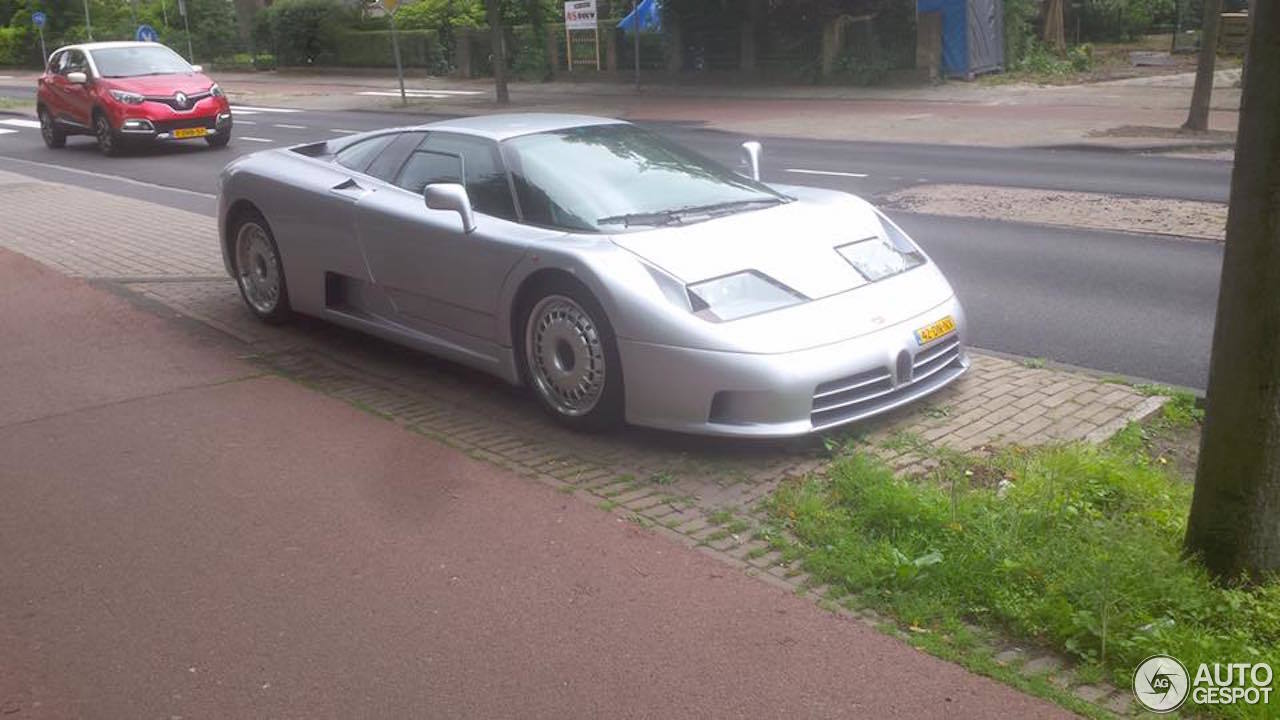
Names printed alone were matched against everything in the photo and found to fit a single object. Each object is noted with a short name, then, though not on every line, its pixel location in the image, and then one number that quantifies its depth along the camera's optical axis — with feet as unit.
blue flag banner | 127.34
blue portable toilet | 101.76
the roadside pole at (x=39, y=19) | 165.17
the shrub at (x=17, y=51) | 208.64
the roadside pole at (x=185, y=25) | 169.78
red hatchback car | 66.39
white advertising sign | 118.93
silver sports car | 18.06
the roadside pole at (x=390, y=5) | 101.35
